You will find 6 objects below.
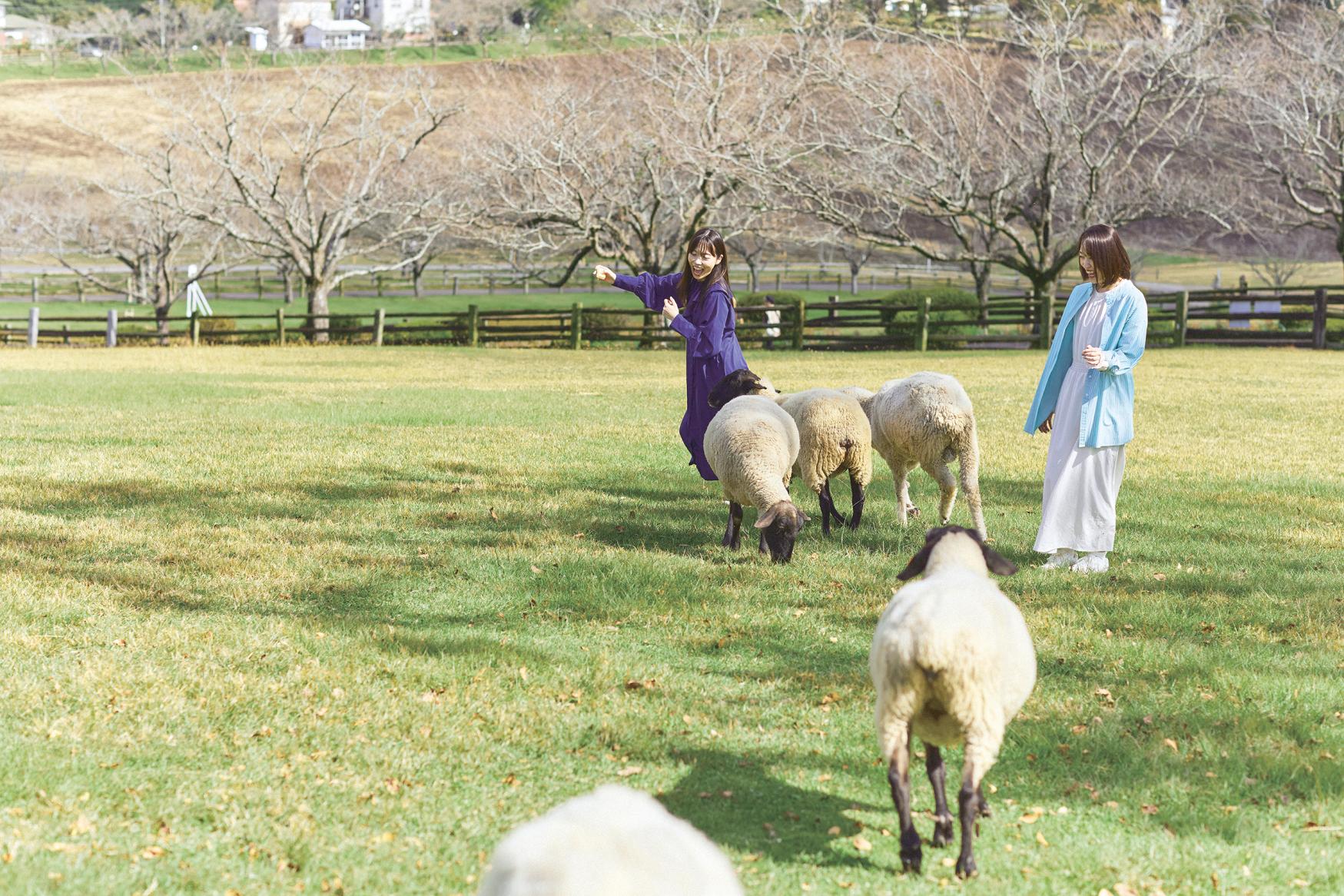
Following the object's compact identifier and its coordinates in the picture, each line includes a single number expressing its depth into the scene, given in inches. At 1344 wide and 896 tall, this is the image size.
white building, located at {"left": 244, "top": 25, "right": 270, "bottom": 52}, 3707.9
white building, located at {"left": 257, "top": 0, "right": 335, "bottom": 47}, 3543.8
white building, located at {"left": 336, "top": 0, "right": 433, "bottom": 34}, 4318.9
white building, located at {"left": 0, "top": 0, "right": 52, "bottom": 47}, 3806.6
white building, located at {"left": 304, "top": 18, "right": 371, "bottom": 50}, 4207.7
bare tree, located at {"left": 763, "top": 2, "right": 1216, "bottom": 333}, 1162.0
